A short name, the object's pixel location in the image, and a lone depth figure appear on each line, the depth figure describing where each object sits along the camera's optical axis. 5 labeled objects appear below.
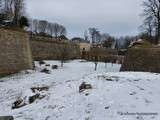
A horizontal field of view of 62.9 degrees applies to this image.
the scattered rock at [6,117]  3.39
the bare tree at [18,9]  15.22
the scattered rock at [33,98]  5.12
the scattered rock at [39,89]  5.84
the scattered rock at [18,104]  5.10
